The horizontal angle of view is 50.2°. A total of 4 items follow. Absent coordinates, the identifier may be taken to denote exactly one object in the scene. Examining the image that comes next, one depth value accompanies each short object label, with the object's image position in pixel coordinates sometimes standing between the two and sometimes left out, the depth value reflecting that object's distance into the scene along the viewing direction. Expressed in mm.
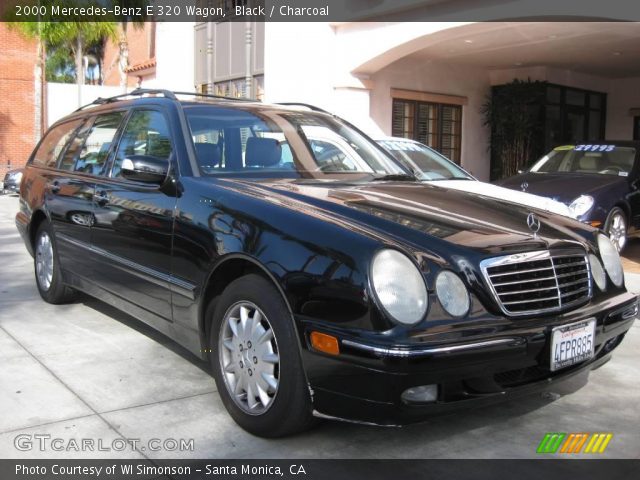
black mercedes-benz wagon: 2766
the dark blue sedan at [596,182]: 8125
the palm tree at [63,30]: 23094
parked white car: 6656
